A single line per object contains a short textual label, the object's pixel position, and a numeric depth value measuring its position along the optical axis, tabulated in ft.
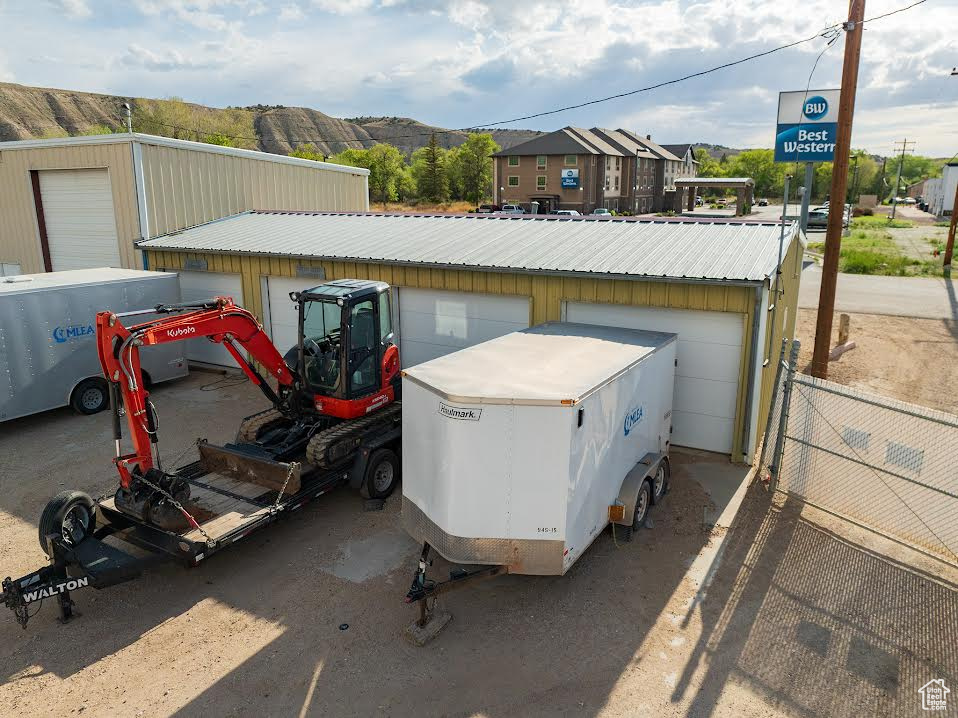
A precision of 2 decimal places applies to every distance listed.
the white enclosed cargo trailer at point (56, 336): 40.75
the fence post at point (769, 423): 31.30
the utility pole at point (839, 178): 38.14
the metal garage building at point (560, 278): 34.32
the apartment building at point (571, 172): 220.23
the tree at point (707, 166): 425.28
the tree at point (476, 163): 267.80
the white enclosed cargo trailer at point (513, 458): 20.98
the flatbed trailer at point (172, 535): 22.24
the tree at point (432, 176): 264.11
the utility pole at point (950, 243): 98.25
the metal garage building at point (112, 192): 58.65
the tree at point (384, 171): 269.03
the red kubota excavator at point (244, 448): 23.70
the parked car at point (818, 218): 171.73
